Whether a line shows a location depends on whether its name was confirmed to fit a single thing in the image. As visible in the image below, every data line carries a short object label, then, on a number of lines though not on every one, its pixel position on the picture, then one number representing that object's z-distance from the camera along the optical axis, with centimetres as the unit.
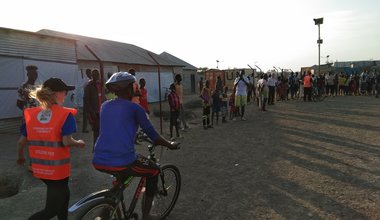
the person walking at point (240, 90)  1492
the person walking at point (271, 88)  2130
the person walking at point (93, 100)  891
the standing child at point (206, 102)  1341
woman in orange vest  381
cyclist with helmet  393
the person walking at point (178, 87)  1170
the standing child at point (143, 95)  1068
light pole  3388
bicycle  368
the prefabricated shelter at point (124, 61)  2291
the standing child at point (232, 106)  1592
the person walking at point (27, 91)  731
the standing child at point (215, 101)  1497
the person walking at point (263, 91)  1902
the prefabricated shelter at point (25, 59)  1327
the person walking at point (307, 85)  2345
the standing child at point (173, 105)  1153
